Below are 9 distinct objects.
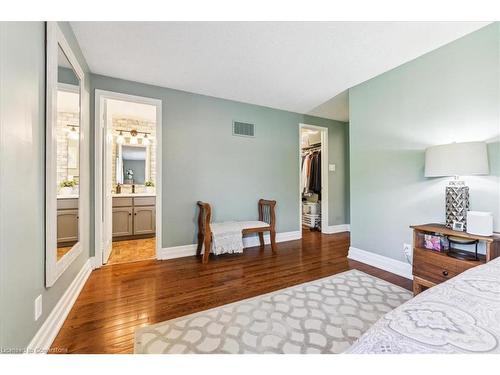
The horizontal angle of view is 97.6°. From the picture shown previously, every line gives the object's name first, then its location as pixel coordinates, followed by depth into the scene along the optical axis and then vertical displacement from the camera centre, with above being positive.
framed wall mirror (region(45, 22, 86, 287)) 1.39 +0.27
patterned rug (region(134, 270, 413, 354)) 1.34 -0.95
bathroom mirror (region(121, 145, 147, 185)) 4.55 +0.55
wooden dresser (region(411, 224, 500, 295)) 1.57 -0.55
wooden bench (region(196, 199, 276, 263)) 2.80 -0.52
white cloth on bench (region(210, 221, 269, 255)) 2.84 -0.64
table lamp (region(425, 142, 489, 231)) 1.61 +0.16
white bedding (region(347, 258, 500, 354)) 0.53 -0.37
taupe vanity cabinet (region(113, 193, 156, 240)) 3.97 -0.49
